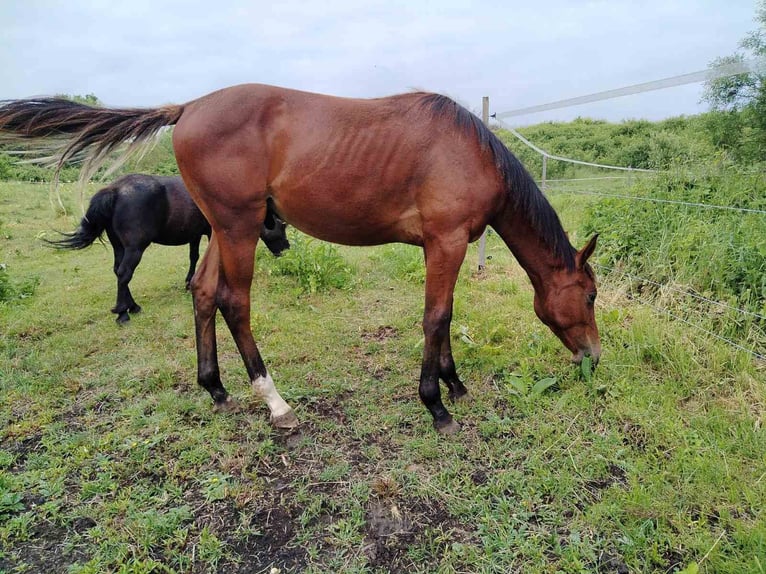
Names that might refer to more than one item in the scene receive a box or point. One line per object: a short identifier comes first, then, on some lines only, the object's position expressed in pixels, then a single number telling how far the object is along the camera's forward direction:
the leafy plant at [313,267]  5.25
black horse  4.67
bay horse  2.49
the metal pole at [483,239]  5.42
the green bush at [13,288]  4.96
